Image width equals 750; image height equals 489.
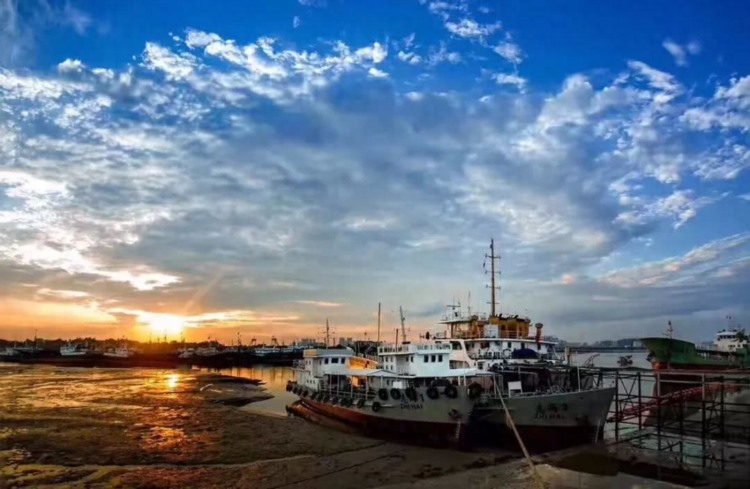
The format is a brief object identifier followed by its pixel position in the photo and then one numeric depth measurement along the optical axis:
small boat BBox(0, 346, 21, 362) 145.90
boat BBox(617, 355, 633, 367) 105.24
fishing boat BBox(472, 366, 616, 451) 28.25
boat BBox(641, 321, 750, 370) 54.59
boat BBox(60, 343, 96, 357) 142.29
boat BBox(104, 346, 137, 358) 136.24
